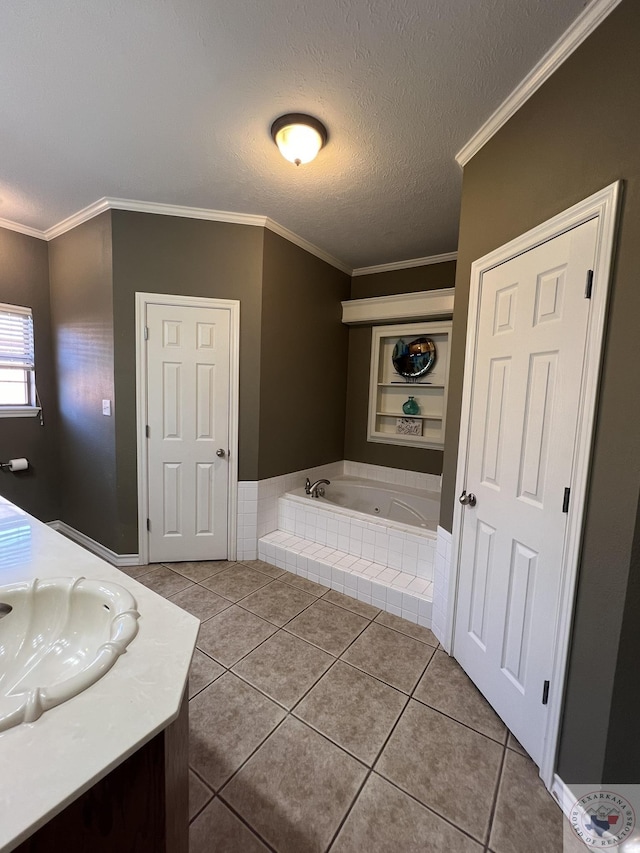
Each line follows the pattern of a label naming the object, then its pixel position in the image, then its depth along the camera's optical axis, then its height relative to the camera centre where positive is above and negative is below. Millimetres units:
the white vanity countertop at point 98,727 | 508 -565
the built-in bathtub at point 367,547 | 2381 -1126
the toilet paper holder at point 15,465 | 2971 -675
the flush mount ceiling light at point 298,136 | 1710 +1222
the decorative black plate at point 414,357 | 3463 +390
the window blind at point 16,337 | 2951 +357
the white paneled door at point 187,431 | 2713 -319
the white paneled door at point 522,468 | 1312 -264
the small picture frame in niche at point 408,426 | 3599 -274
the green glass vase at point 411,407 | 3604 -85
